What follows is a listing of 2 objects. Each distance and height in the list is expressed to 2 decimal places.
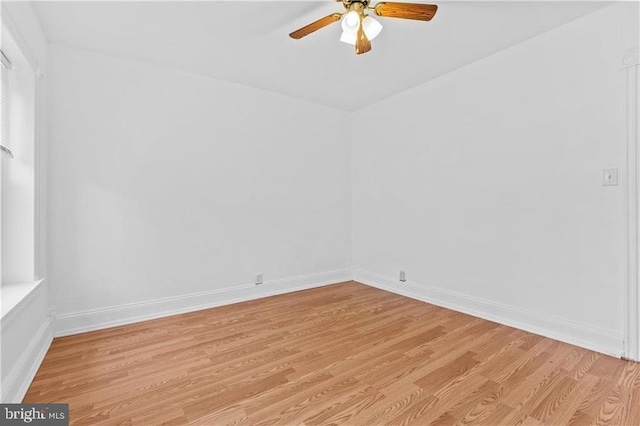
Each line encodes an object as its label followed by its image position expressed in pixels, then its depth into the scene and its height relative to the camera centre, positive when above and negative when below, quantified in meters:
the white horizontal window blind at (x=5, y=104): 1.98 +0.76
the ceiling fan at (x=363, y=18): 1.84 +1.29
